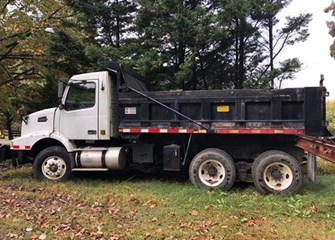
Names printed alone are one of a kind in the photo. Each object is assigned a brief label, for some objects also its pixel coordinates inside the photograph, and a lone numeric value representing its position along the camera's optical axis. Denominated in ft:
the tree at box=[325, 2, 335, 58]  84.65
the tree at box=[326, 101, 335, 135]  60.89
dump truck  25.40
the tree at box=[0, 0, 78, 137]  45.11
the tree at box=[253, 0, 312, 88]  43.04
